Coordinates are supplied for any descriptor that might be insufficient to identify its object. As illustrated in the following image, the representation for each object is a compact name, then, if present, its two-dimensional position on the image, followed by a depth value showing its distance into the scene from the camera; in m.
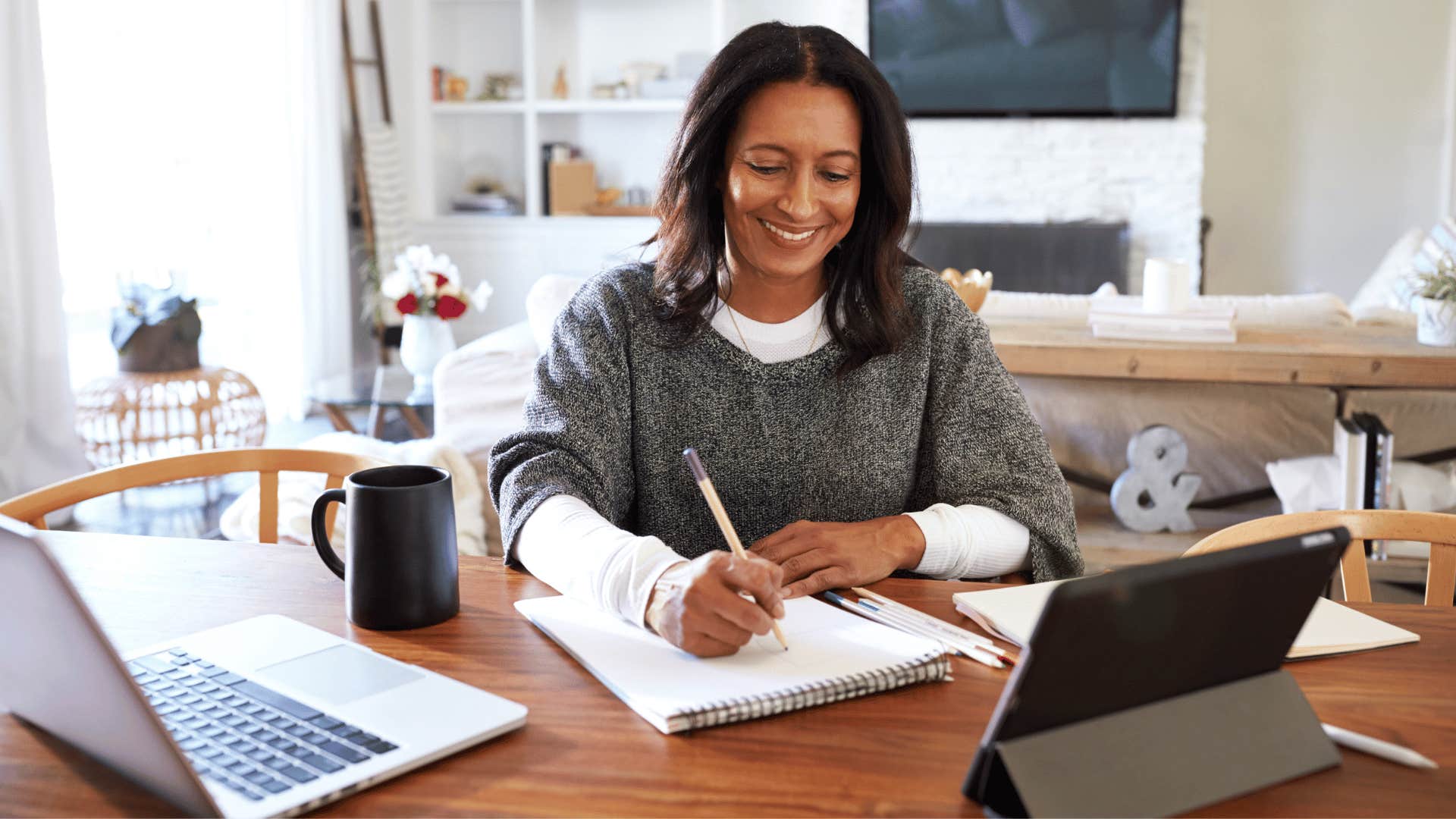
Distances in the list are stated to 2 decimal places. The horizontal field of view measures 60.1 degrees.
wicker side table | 3.57
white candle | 2.58
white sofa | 2.60
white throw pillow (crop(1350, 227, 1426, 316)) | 4.05
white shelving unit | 5.82
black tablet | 0.58
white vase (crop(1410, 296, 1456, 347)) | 2.42
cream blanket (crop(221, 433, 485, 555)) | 2.15
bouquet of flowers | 3.55
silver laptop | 0.61
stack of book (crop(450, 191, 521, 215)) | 5.85
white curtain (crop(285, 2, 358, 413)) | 4.96
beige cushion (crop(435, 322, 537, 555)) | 2.71
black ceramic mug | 0.88
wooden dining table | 0.65
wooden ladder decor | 5.43
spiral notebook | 0.75
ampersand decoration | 2.51
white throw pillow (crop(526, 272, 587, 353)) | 2.65
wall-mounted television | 5.21
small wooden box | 5.75
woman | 1.18
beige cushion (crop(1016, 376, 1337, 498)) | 2.62
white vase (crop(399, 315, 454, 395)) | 3.58
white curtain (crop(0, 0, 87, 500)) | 3.38
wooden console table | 2.33
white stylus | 0.70
